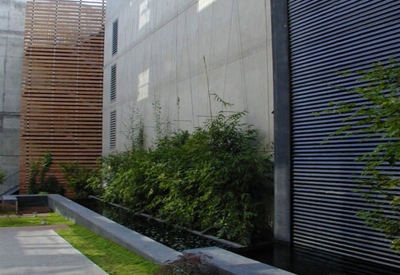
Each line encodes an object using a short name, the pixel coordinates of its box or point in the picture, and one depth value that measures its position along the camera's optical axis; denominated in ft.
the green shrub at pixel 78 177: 44.88
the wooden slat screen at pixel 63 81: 51.49
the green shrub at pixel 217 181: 19.53
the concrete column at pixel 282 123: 18.67
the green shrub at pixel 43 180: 47.47
